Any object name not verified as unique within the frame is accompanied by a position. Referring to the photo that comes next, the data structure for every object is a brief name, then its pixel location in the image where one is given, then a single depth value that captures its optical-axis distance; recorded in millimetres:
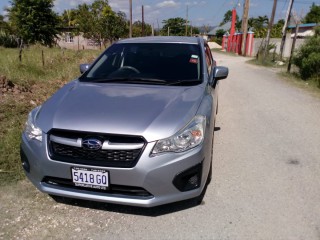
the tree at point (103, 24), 28067
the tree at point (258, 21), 51819
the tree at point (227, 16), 78394
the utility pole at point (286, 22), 15909
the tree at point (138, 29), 39443
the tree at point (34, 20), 23049
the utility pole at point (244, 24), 21947
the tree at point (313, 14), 34069
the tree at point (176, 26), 61287
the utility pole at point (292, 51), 10249
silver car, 1993
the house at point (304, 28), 20927
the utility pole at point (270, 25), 15528
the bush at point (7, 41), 24362
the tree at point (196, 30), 69667
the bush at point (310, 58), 8523
